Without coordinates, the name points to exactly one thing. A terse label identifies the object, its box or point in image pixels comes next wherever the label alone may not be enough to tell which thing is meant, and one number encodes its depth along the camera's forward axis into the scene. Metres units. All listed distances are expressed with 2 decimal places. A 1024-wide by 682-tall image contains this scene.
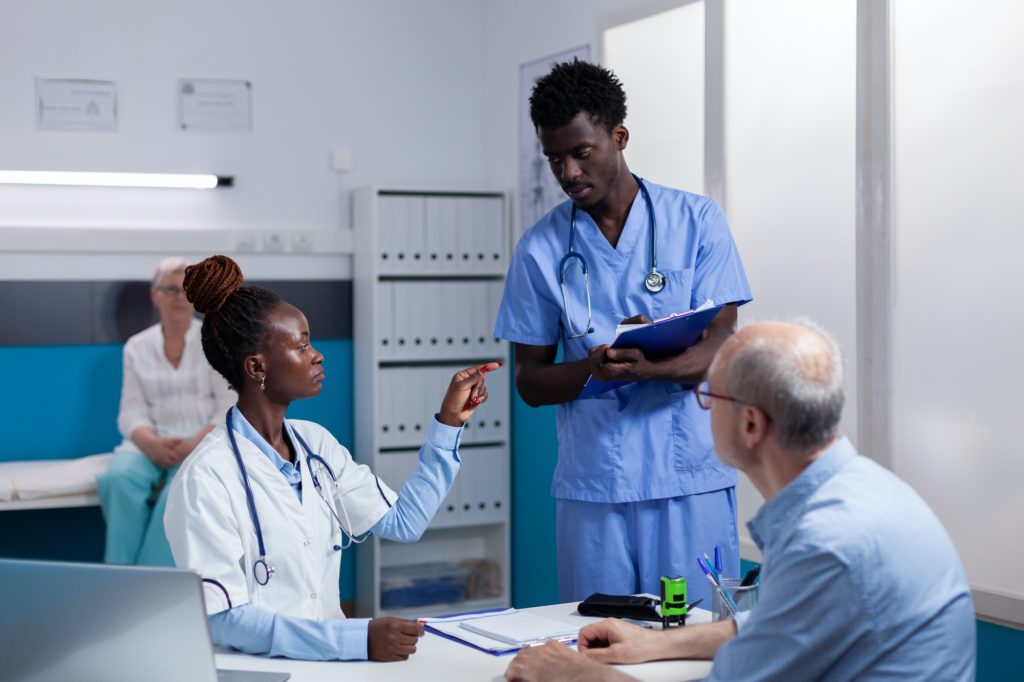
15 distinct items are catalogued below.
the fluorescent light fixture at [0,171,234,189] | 4.15
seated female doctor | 1.71
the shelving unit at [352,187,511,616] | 4.34
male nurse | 2.29
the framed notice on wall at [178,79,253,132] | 4.36
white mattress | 3.80
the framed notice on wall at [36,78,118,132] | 4.18
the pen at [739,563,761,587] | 1.75
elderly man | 1.29
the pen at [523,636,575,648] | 1.74
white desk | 1.60
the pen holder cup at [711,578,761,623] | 1.72
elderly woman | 3.97
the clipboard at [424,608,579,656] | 1.73
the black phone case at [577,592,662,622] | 1.87
